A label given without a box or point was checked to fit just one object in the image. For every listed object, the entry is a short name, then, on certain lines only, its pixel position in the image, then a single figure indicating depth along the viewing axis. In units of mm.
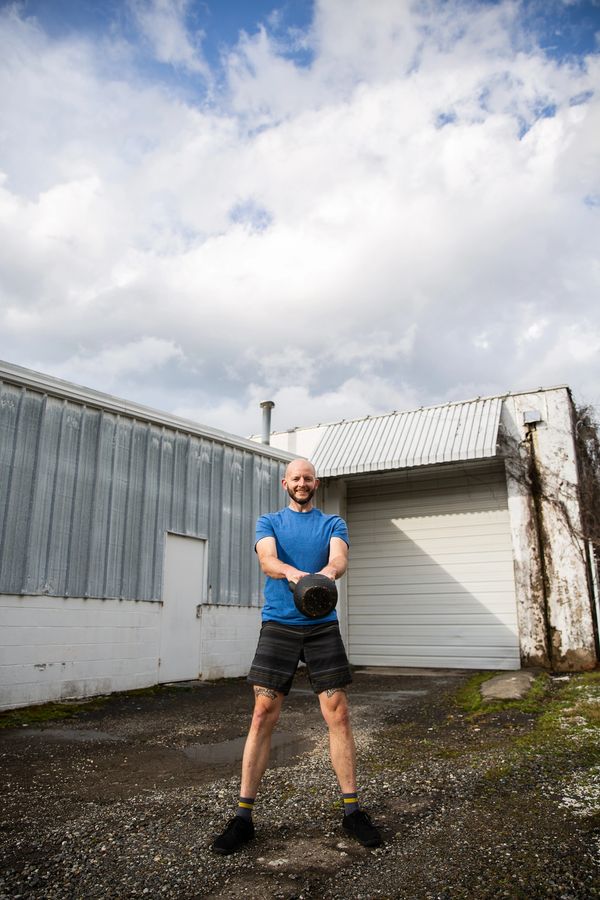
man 3012
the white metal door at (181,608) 9414
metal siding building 7543
